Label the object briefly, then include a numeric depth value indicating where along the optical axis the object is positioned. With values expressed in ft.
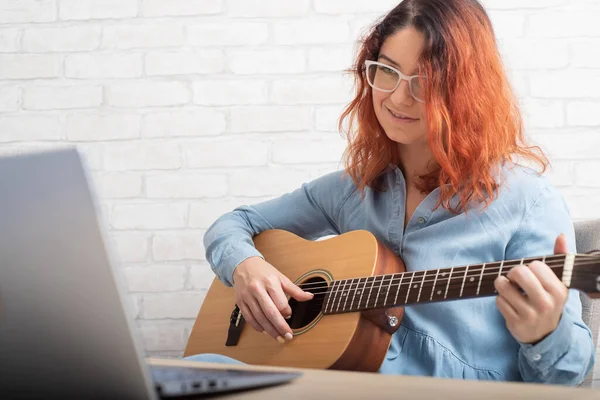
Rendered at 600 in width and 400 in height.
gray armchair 4.52
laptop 1.63
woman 4.42
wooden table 1.88
